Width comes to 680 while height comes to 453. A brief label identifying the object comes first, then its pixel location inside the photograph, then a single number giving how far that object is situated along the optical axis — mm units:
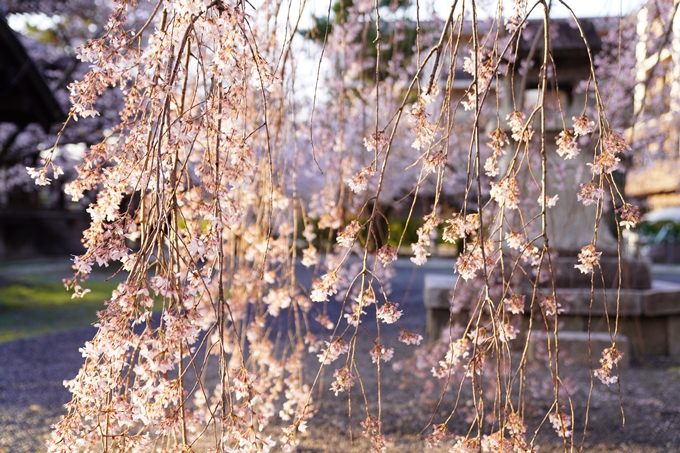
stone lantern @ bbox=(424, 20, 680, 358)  4699
